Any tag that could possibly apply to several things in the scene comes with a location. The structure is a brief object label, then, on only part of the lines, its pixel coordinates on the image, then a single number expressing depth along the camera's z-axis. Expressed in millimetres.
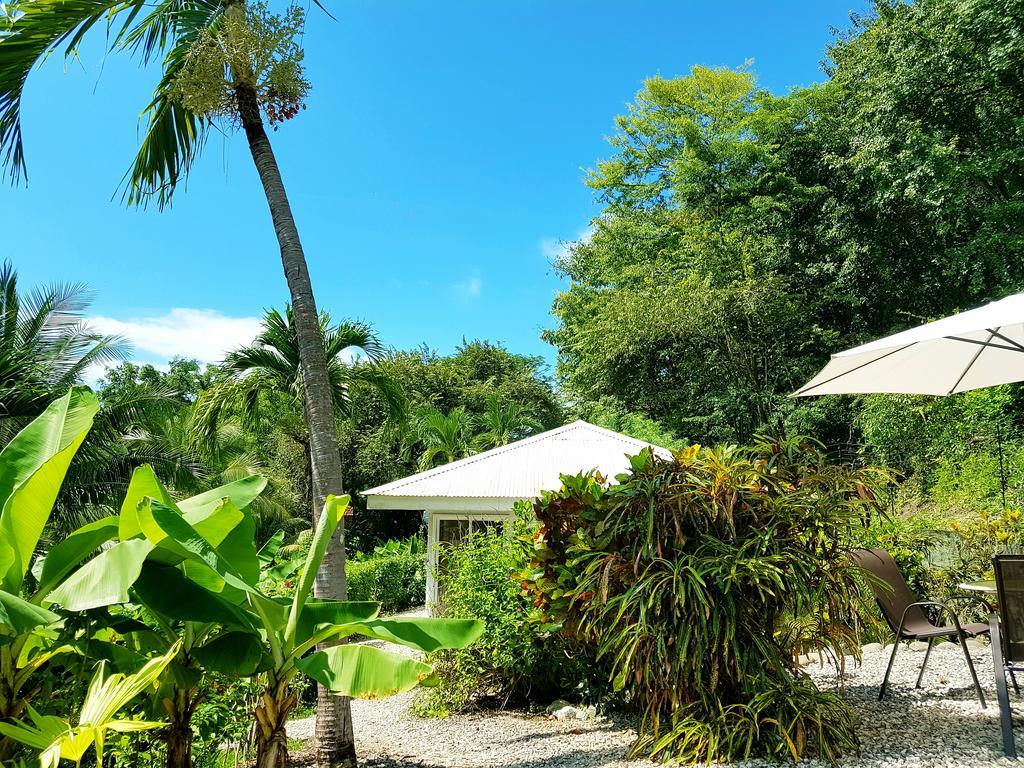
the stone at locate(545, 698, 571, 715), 6082
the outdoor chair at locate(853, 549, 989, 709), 4973
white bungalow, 10781
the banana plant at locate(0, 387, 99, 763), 2734
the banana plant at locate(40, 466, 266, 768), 2674
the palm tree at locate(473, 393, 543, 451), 26547
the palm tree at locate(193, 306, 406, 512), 14516
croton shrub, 4070
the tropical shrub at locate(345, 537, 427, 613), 17000
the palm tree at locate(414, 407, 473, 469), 25312
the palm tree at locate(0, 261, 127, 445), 10820
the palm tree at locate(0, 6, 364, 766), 5223
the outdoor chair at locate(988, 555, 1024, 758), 4344
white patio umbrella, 5836
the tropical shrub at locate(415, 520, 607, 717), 6109
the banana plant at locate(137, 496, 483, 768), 3133
